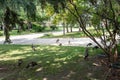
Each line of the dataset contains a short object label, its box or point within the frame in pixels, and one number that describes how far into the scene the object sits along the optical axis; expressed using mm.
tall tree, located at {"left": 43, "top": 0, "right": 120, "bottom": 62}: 3314
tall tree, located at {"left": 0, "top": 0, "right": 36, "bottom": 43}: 3735
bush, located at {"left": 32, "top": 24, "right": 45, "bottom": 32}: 19111
